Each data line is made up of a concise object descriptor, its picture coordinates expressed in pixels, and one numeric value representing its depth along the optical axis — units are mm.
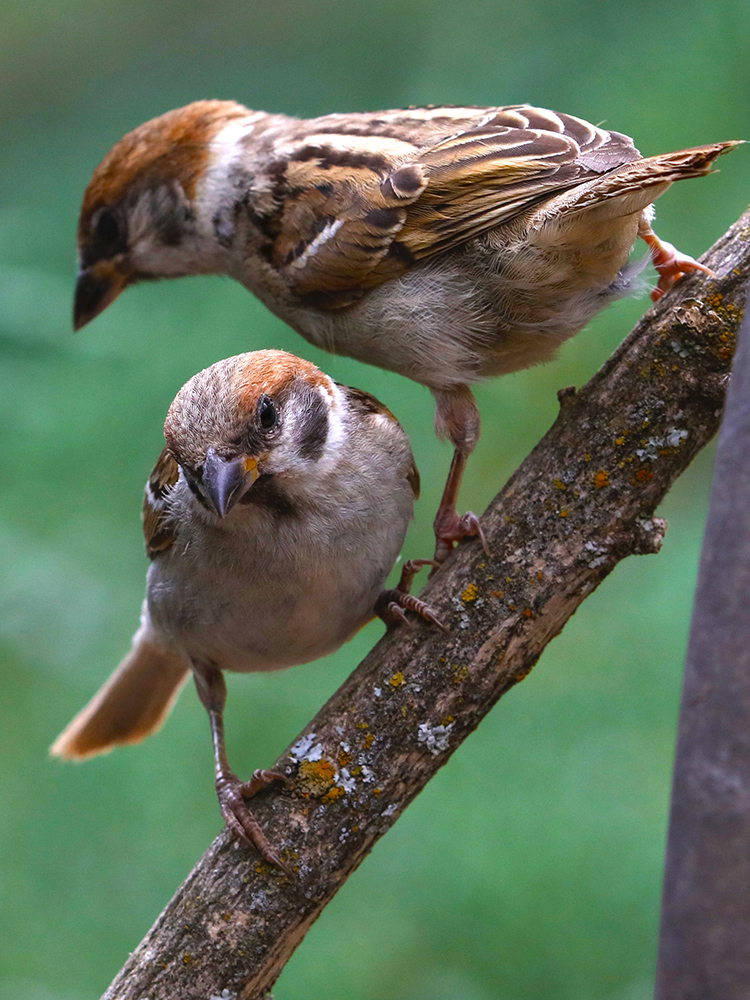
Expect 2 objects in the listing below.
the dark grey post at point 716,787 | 2756
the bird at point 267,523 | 4340
